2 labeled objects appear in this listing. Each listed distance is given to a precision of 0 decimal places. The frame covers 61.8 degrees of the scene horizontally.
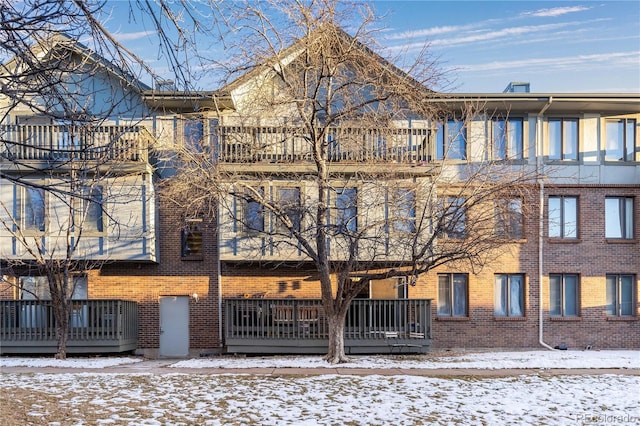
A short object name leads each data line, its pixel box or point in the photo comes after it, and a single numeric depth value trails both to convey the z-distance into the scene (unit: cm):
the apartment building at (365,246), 1546
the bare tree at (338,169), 1287
